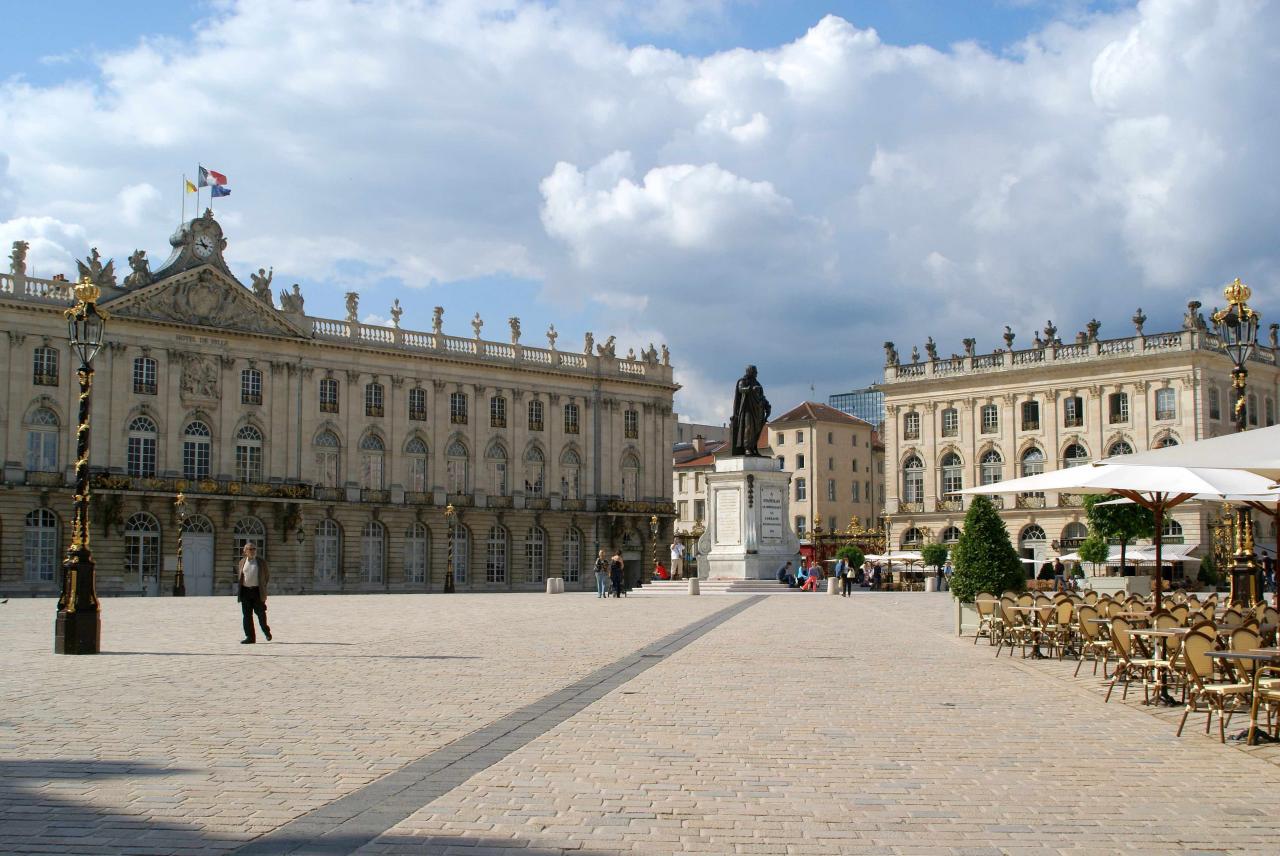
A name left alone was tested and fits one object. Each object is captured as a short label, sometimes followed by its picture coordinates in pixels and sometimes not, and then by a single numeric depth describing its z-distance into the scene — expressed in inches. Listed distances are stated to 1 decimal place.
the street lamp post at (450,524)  2541.8
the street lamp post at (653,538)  2967.5
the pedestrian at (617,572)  1729.8
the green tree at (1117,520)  2113.7
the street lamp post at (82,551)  711.1
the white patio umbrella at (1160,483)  620.1
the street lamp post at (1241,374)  795.4
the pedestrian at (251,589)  797.9
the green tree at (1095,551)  2066.9
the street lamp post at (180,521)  2187.0
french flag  2401.8
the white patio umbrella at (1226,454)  427.8
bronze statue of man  1745.8
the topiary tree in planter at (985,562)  901.2
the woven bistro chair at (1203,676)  415.2
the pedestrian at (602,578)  1763.0
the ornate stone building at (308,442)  2247.8
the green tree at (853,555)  2326.0
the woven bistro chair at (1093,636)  597.7
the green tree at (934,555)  2481.5
